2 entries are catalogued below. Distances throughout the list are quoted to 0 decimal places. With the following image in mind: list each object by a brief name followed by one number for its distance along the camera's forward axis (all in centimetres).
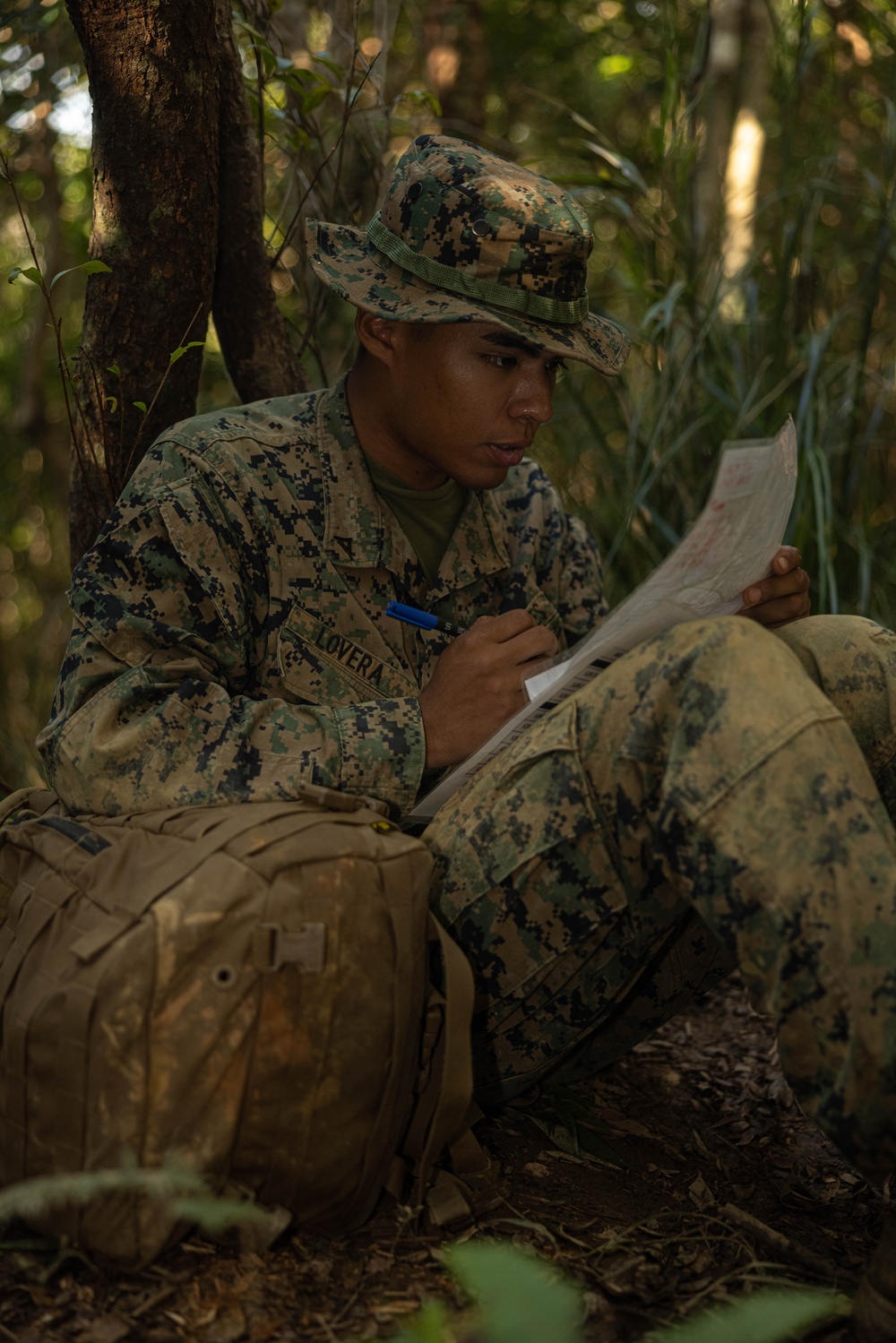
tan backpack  132
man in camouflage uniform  133
